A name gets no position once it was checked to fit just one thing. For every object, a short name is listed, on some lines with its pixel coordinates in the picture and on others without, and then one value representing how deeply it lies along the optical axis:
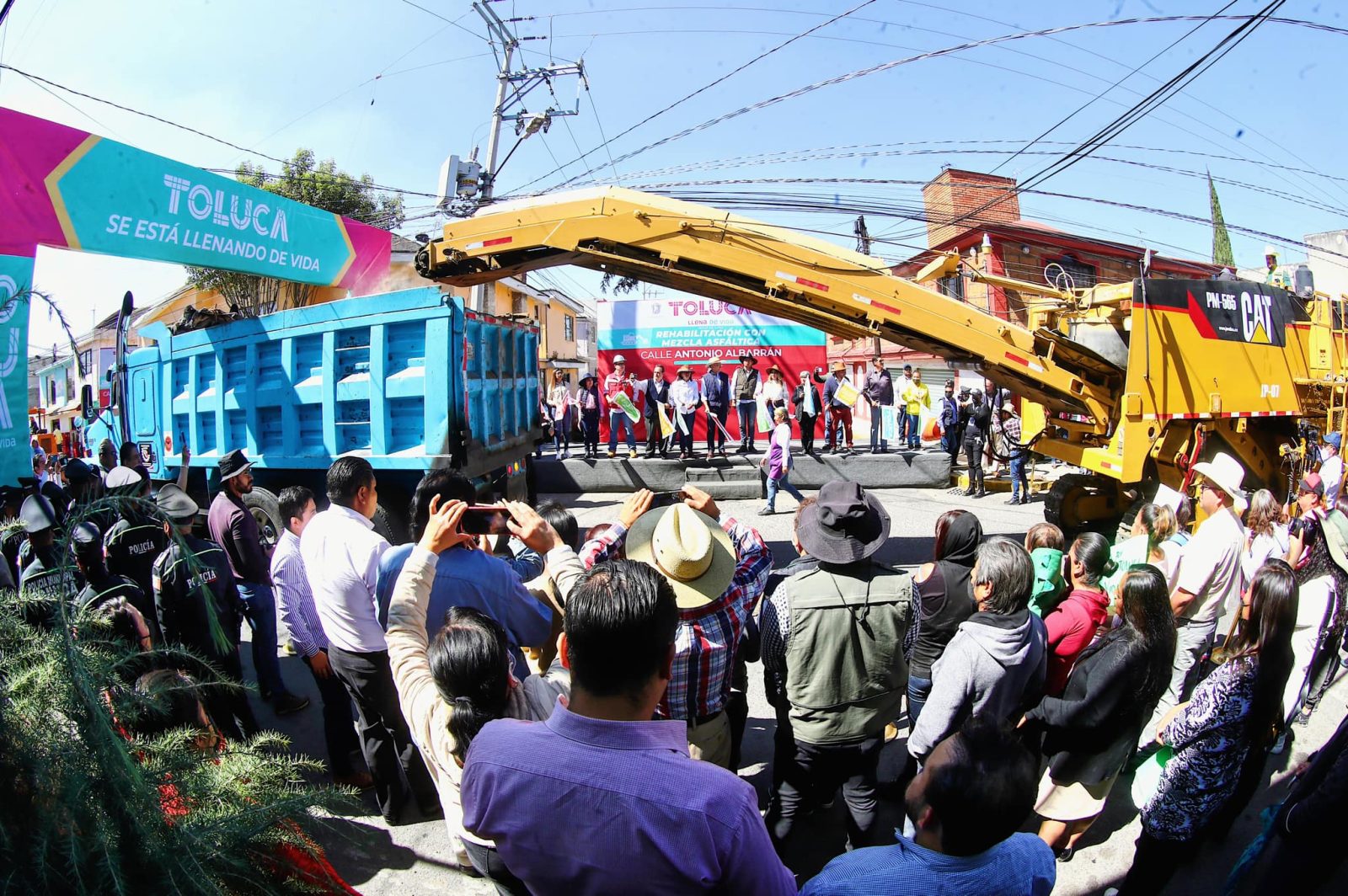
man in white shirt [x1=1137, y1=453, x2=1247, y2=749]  4.12
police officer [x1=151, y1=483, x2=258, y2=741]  3.83
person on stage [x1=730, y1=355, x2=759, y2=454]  13.93
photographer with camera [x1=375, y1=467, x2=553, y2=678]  2.94
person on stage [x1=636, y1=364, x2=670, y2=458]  13.31
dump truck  6.62
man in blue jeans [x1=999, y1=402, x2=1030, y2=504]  11.02
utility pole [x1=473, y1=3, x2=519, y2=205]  15.29
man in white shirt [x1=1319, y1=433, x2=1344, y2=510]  7.95
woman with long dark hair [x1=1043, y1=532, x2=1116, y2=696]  3.41
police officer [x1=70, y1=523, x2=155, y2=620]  3.75
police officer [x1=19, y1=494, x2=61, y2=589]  4.31
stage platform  12.73
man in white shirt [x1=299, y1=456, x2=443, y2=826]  3.46
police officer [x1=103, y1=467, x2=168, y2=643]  4.31
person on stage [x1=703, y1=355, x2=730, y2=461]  13.18
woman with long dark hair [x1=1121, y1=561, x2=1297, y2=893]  2.75
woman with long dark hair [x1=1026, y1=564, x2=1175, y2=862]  2.95
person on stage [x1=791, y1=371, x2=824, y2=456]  13.10
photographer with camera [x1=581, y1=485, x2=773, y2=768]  2.67
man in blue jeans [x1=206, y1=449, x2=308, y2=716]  4.61
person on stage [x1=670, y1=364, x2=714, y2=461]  13.11
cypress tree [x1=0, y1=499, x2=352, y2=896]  1.34
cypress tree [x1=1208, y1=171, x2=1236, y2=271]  28.89
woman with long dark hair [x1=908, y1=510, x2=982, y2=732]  3.61
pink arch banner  5.95
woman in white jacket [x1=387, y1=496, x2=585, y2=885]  2.13
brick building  23.50
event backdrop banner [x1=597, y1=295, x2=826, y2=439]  17.62
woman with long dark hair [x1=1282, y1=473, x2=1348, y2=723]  3.64
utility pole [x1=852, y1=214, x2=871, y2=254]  21.42
